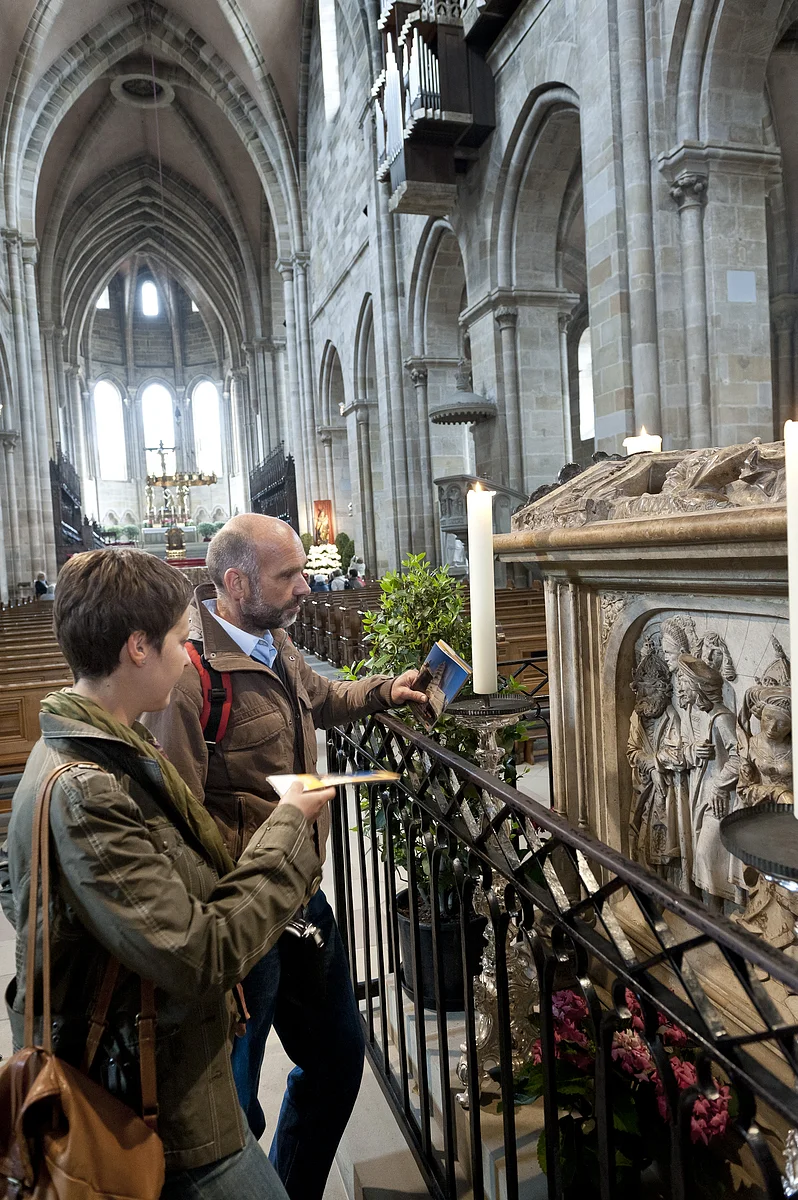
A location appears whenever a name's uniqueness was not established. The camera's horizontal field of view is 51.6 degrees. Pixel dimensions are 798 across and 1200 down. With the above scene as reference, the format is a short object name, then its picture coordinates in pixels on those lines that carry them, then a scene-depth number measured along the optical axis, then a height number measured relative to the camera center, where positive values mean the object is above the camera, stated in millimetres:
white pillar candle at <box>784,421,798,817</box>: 867 +26
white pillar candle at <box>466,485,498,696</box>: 1761 -63
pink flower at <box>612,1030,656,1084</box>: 1707 -1050
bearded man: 1757 -439
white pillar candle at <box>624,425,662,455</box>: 2615 +361
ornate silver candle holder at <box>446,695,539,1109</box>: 2041 -1128
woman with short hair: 1049 -412
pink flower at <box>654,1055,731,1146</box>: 1514 -1062
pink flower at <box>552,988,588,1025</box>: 1922 -1055
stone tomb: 1600 -231
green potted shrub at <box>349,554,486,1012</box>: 2500 -250
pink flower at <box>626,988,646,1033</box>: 1843 -1028
